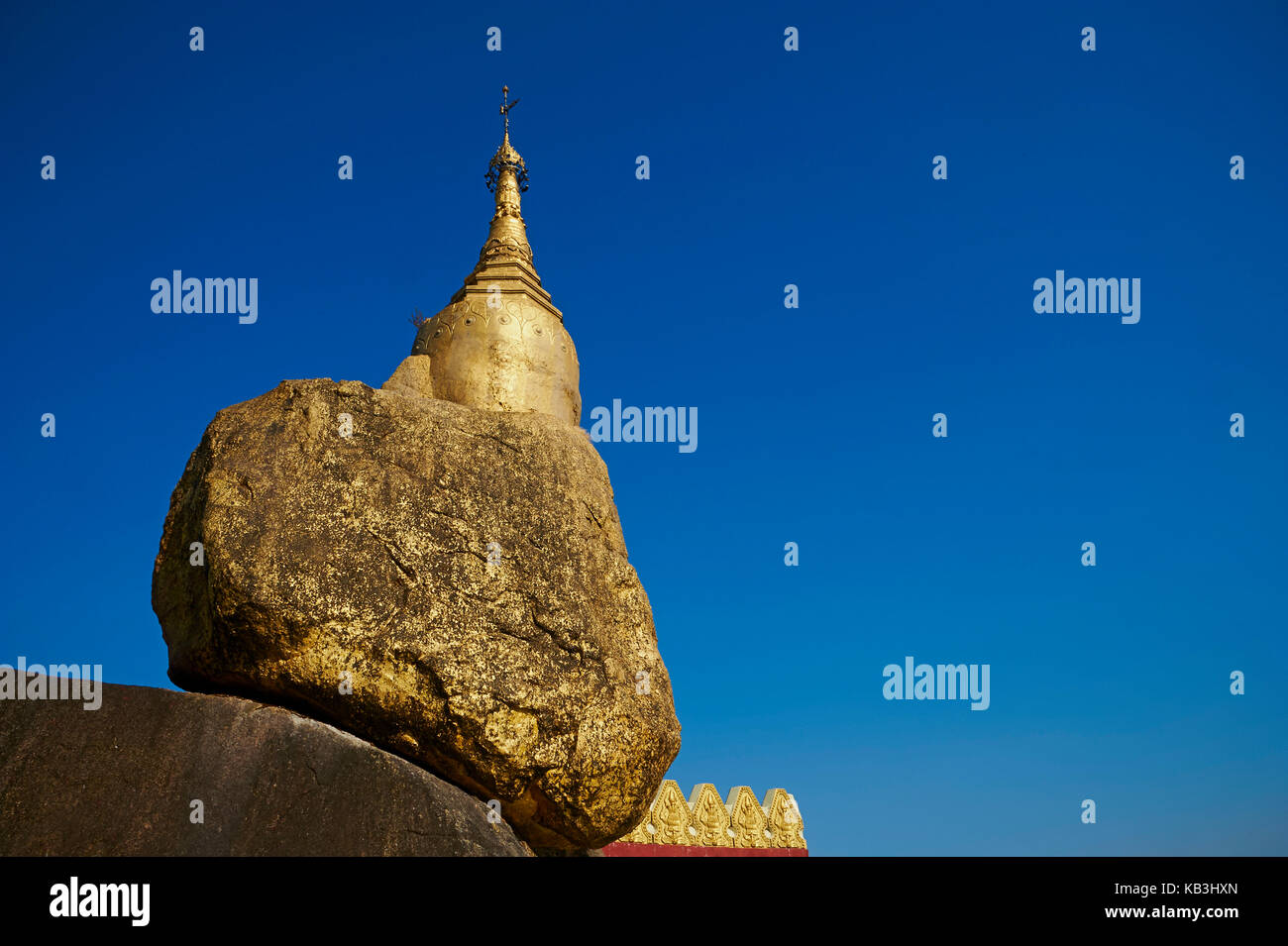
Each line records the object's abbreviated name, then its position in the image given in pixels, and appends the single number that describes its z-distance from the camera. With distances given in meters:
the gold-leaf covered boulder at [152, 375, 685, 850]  6.27
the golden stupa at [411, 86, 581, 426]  9.13
